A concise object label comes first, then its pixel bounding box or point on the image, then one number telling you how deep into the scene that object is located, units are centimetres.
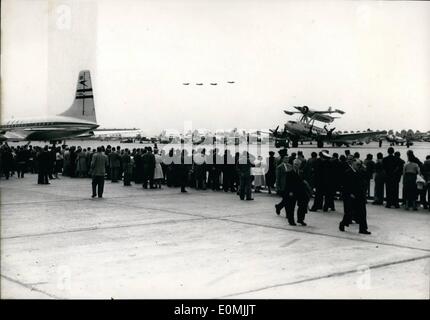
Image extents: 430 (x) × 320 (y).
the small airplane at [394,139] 10550
